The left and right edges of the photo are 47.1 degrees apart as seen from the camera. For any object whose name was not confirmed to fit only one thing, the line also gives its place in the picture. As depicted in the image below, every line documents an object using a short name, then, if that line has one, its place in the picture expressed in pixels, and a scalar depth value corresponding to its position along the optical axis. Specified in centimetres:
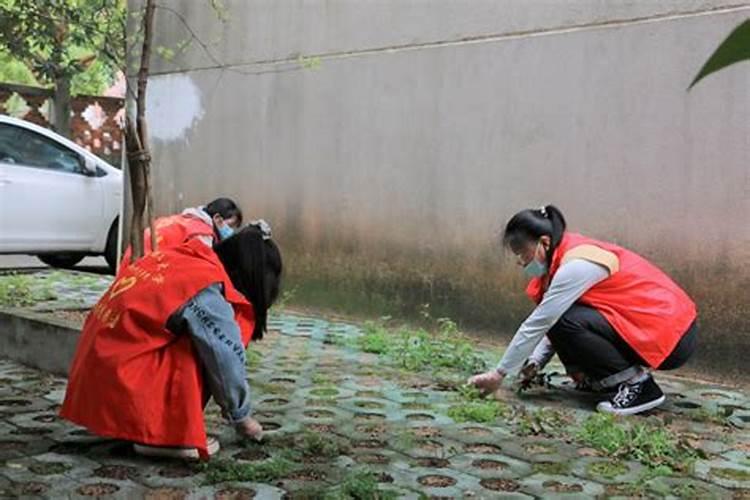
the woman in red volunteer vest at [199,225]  421
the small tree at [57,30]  475
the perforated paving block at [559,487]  257
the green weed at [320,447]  291
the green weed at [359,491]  243
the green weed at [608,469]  277
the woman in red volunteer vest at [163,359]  263
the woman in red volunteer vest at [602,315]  347
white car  710
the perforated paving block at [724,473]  273
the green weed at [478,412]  339
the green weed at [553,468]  278
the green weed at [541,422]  323
